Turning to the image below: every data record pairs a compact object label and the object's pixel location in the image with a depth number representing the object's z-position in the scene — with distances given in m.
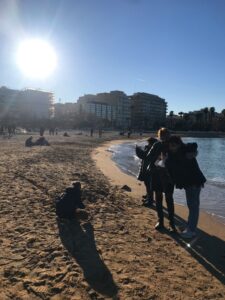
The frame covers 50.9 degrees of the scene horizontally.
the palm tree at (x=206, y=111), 99.61
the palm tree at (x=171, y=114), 104.24
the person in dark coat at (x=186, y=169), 3.51
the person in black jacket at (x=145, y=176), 5.19
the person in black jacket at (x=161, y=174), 3.70
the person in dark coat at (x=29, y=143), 17.56
